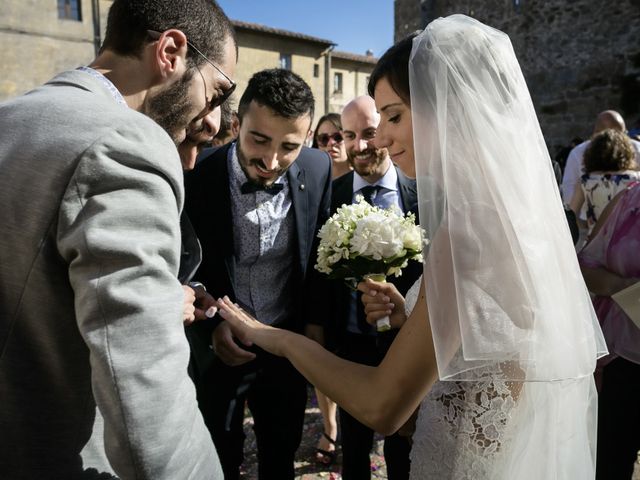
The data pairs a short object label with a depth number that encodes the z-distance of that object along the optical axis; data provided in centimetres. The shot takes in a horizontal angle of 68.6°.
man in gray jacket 97
